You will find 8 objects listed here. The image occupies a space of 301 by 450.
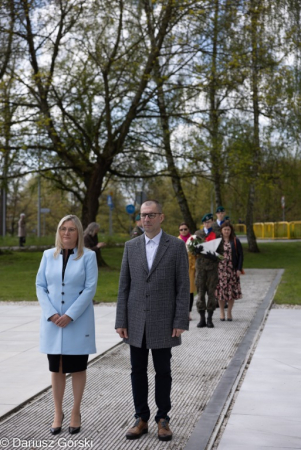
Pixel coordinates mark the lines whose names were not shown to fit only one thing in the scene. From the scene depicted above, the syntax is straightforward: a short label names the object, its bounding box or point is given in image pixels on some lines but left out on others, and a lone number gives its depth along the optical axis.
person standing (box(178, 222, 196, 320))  12.31
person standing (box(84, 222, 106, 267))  13.44
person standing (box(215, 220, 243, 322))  12.56
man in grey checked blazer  5.64
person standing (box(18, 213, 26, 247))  35.58
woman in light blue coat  5.66
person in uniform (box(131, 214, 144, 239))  14.82
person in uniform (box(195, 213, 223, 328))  11.93
